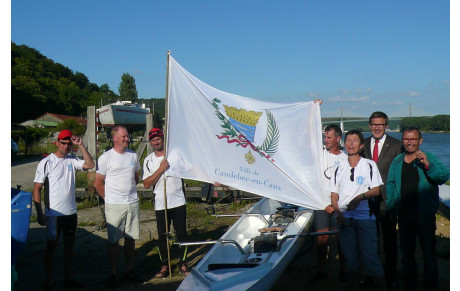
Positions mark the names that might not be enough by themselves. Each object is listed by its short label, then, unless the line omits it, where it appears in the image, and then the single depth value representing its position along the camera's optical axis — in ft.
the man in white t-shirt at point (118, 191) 17.84
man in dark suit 17.15
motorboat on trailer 91.30
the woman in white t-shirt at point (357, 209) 14.78
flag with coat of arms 17.98
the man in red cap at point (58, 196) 16.85
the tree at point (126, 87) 357.41
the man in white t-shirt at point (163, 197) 18.99
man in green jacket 14.79
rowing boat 14.47
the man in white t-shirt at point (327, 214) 18.40
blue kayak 14.90
